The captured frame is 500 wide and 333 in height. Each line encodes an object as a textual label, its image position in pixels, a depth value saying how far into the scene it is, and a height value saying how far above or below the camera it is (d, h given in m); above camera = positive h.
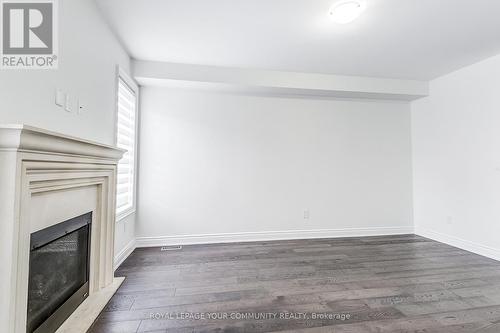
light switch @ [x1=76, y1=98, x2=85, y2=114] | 1.92 +0.53
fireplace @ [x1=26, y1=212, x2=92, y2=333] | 1.38 -0.68
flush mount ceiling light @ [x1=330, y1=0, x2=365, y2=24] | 2.05 +1.43
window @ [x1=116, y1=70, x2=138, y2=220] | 2.93 +0.43
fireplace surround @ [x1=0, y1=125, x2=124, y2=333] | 1.08 -0.17
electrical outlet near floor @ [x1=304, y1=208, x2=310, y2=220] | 3.91 -0.65
